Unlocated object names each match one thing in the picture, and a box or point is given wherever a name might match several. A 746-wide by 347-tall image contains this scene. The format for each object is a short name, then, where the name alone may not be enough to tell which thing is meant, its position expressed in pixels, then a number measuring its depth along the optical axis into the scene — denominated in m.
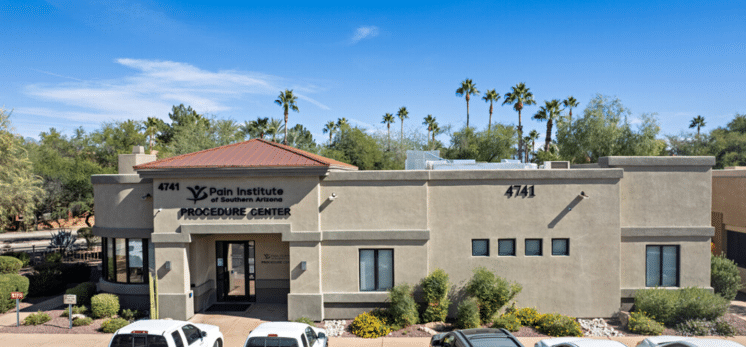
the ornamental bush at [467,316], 14.62
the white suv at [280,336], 10.20
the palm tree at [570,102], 54.84
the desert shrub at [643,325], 14.34
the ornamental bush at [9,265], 22.19
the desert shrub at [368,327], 14.41
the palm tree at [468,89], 62.53
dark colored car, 9.90
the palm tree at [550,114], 51.12
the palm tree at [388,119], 77.79
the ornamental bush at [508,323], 14.45
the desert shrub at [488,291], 14.90
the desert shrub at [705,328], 14.32
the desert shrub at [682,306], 14.77
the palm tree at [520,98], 56.22
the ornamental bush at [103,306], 15.96
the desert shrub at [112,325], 14.79
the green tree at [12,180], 25.25
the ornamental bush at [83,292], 17.22
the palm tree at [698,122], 68.12
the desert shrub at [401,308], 14.78
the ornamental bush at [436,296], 15.04
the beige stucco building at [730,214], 20.50
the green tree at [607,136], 36.56
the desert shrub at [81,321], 15.36
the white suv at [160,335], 10.62
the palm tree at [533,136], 64.06
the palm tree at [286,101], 54.81
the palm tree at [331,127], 75.88
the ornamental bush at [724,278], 17.52
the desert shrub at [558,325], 14.23
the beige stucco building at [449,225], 15.69
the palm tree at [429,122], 73.31
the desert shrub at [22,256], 25.39
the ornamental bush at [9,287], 17.41
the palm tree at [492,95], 60.22
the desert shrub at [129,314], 15.76
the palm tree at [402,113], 77.69
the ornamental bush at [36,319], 15.59
